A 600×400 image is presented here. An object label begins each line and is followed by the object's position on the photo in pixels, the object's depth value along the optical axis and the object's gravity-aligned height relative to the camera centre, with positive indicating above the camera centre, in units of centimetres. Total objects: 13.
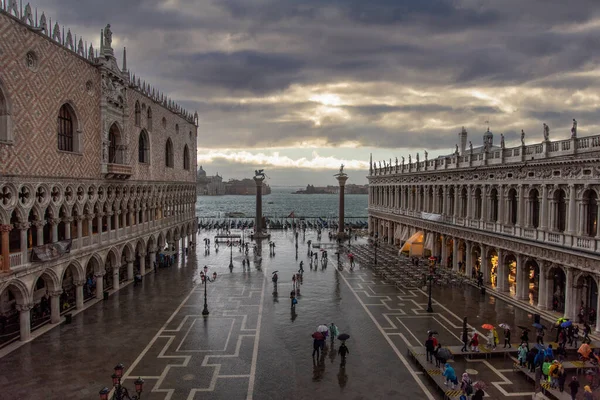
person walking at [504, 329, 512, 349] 2161 -744
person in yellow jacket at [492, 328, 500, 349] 2155 -747
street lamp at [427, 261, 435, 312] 2875 -786
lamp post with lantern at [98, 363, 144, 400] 1502 -697
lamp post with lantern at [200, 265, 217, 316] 2810 -790
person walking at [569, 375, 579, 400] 1603 -735
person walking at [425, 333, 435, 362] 2021 -746
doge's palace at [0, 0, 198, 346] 2259 +149
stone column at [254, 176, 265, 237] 7225 -453
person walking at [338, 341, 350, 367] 2039 -766
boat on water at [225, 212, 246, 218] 14856 -858
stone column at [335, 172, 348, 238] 7251 -114
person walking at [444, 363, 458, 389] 1703 -736
